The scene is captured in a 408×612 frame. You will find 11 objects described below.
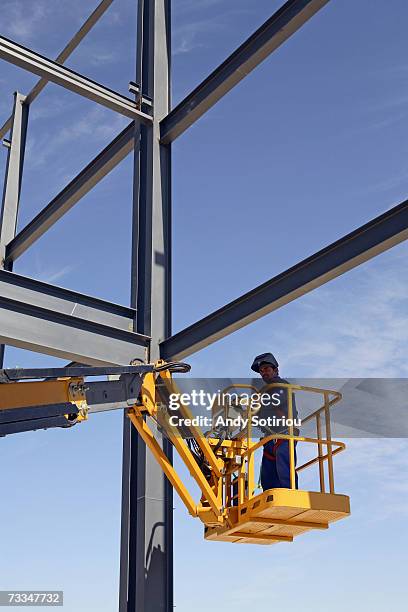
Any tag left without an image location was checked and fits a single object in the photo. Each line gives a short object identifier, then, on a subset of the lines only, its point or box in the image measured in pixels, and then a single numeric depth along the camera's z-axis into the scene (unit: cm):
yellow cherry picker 774
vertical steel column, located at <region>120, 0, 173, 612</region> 1006
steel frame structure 925
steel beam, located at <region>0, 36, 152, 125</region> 1141
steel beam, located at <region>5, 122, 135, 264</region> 1280
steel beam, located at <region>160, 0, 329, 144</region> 1016
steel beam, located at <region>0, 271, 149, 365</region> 941
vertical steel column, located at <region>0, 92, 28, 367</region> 1641
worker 845
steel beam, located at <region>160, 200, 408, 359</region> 814
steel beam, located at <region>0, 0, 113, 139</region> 1591
